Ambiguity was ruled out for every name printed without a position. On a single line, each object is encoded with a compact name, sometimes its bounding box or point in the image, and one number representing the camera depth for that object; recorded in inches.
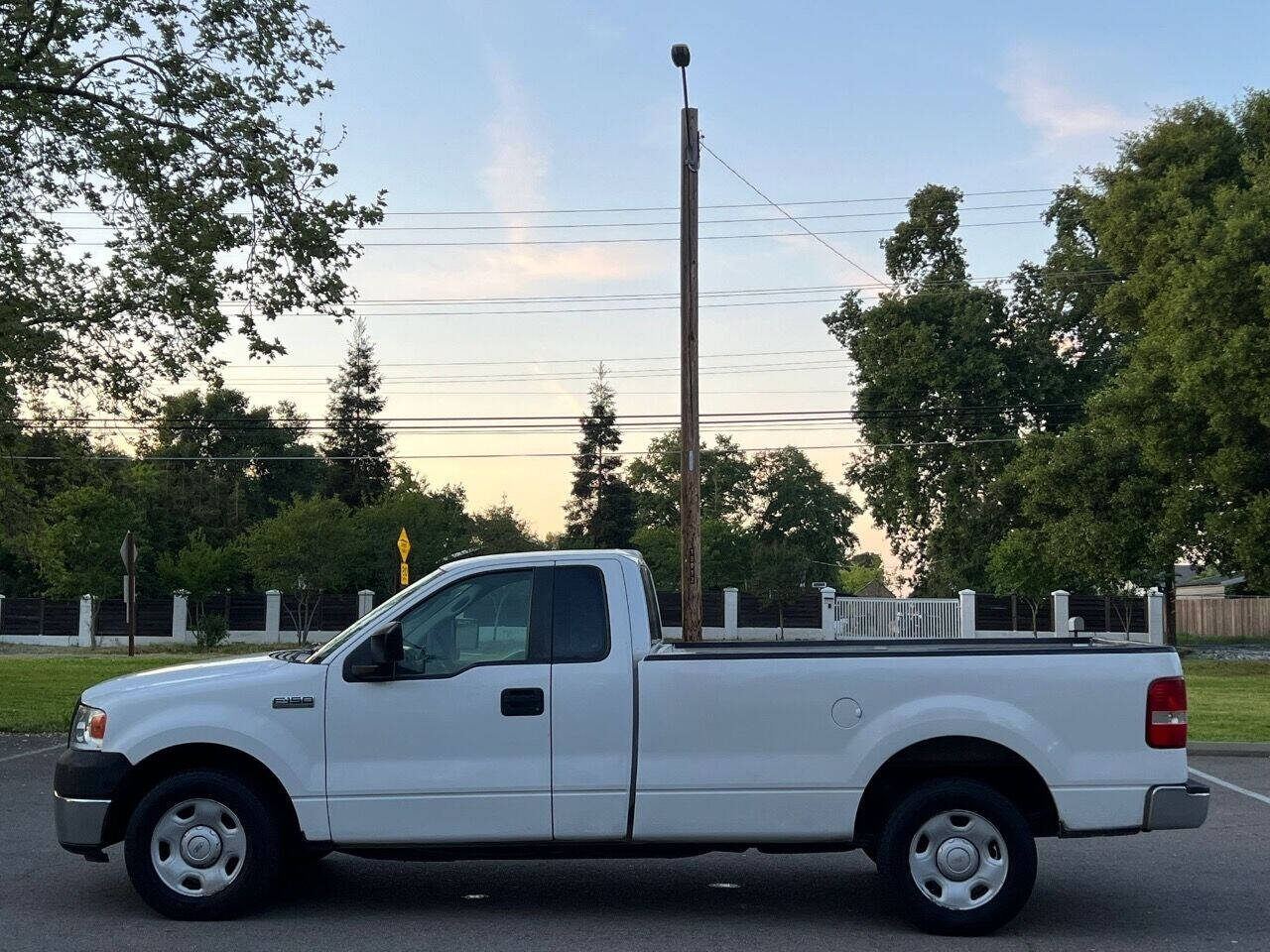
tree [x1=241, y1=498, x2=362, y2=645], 2063.2
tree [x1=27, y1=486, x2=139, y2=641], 2021.4
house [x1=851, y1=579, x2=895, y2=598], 4279.0
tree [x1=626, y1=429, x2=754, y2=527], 3186.5
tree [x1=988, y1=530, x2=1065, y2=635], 1811.0
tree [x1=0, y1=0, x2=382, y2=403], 724.7
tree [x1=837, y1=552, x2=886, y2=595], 5356.8
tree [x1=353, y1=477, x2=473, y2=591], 2092.8
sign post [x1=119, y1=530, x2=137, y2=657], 1285.7
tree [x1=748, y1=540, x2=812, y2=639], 2044.8
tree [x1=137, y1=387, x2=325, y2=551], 3078.2
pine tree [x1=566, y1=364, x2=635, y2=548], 3115.2
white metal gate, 1926.7
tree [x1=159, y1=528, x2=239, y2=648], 2079.2
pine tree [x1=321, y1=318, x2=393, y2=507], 3125.0
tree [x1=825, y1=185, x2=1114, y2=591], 2009.1
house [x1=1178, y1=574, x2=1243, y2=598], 2880.7
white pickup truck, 278.1
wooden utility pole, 719.7
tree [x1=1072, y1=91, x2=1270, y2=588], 1331.2
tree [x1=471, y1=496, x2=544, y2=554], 2528.5
